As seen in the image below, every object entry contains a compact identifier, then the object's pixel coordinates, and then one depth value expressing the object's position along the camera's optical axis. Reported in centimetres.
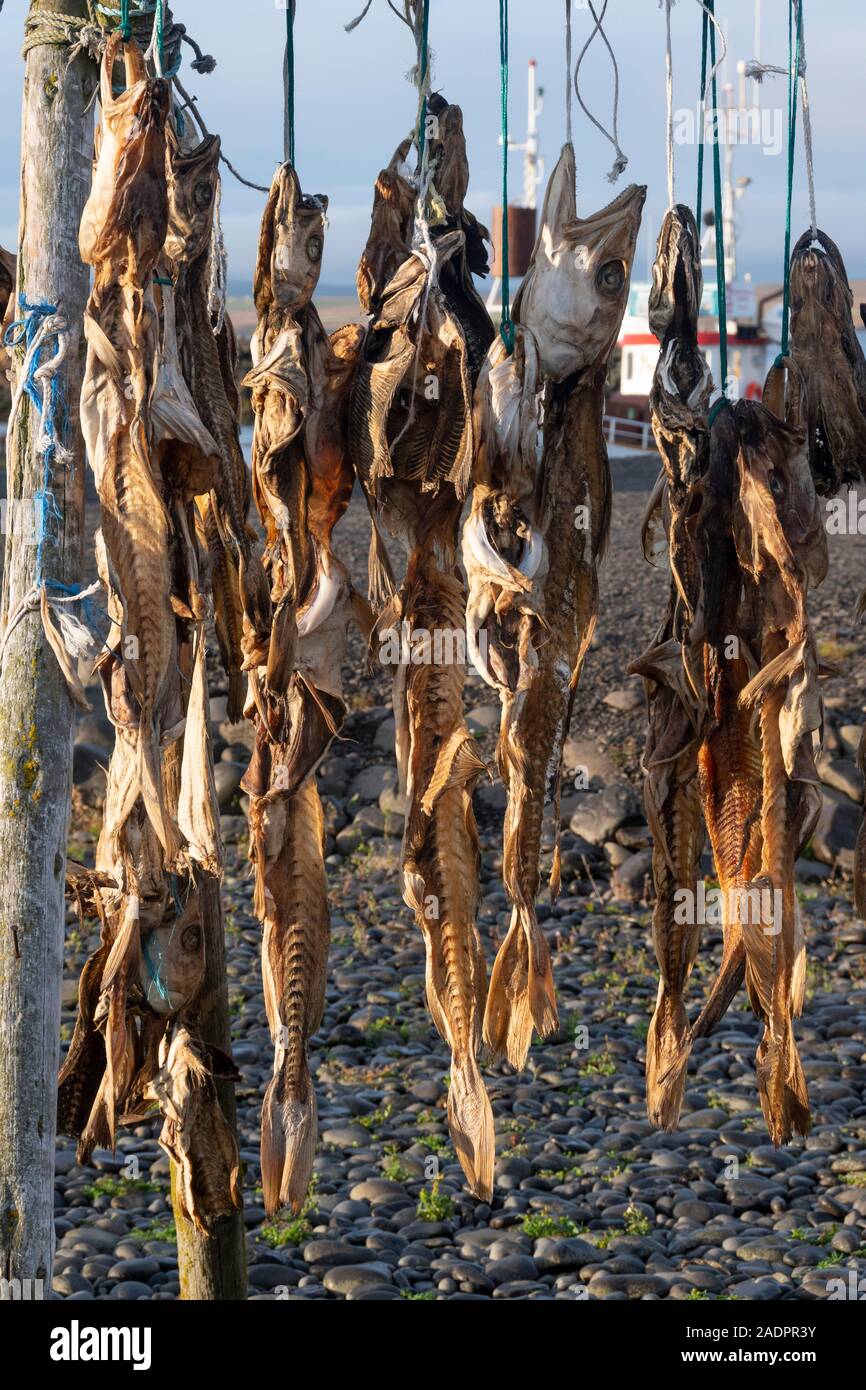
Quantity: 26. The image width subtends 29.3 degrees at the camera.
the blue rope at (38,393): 347
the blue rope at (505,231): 295
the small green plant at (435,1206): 665
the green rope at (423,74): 315
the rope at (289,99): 313
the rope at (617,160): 332
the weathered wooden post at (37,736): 349
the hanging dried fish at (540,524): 300
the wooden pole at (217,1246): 392
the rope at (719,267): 305
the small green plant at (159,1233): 652
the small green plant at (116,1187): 693
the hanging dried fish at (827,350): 325
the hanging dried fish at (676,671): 309
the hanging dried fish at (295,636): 311
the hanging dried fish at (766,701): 307
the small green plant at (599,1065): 806
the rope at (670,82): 311
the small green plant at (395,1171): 702
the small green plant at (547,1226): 651
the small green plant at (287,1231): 643
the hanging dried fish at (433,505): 311
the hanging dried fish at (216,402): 316
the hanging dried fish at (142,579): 302
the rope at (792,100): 314
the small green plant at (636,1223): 654
